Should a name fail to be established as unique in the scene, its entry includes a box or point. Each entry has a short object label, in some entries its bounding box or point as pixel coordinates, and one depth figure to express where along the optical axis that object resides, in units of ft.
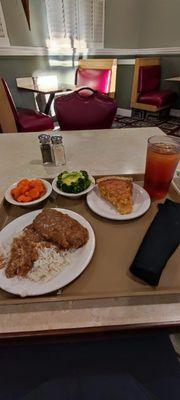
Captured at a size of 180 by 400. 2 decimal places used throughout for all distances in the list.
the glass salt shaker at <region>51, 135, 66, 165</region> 3.01
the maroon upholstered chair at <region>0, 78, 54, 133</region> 6.94
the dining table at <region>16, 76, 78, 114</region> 9.98
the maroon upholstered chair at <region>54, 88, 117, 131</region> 4.68
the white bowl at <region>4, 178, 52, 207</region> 2.14
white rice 1.44
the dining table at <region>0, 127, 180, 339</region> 1.26
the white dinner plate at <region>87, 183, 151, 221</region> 2.00
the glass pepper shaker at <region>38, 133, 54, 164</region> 3.01
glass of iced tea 2.22
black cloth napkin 1.41
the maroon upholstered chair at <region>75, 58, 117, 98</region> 11.79
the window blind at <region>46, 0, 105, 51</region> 11.25
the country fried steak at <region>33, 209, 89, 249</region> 1.63
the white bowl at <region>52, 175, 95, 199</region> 2.26
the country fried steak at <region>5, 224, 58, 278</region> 1.45
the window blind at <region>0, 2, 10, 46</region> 9.51
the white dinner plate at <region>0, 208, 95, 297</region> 1.37
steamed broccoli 2.29
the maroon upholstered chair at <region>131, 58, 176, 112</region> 12.50
